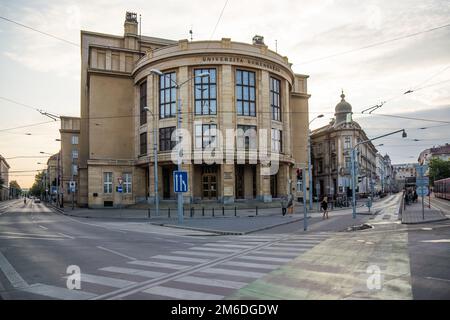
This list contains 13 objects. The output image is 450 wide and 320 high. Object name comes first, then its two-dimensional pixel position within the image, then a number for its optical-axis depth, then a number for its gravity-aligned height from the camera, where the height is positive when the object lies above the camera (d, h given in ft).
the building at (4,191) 448.78 -7.60
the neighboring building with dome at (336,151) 257.75 +21.96
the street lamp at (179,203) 81.12 -4.66
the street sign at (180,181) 78.59 +0.27
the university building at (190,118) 140.97 +26.83
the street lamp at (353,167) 88.89 +3.72
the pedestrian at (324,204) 90.53 -5.92
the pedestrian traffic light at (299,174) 77.20 +1.38
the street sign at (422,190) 80.46 -2.55
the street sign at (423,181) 80.84 -0.55
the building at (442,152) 478.59 +35.42
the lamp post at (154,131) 146.00 +20.69
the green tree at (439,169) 344.69 +9.08
